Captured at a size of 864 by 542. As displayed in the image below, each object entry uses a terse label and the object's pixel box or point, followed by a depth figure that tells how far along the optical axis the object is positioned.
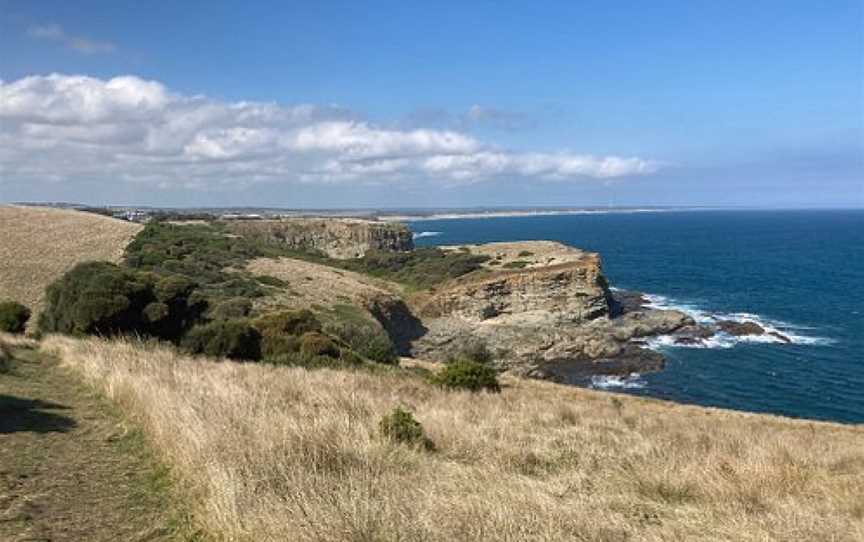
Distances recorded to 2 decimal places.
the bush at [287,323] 33.06
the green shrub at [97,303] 25.66
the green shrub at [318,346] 28.29
